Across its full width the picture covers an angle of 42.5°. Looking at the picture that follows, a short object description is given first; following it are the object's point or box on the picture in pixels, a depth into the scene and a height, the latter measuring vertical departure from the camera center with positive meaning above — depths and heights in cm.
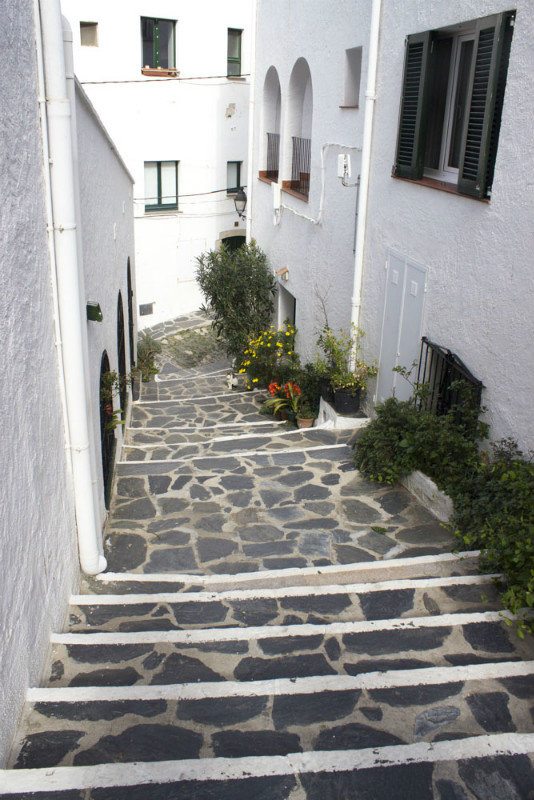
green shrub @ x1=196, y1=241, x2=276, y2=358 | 1430 -311
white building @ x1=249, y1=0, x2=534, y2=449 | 560 -43
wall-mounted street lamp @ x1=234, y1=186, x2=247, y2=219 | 1742 -157
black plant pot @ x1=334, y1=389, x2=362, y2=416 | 908 -326
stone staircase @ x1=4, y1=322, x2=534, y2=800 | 296 -286
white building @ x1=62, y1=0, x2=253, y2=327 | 1742 +51
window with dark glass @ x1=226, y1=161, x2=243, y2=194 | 2055 -114
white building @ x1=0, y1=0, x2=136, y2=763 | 321 -123
